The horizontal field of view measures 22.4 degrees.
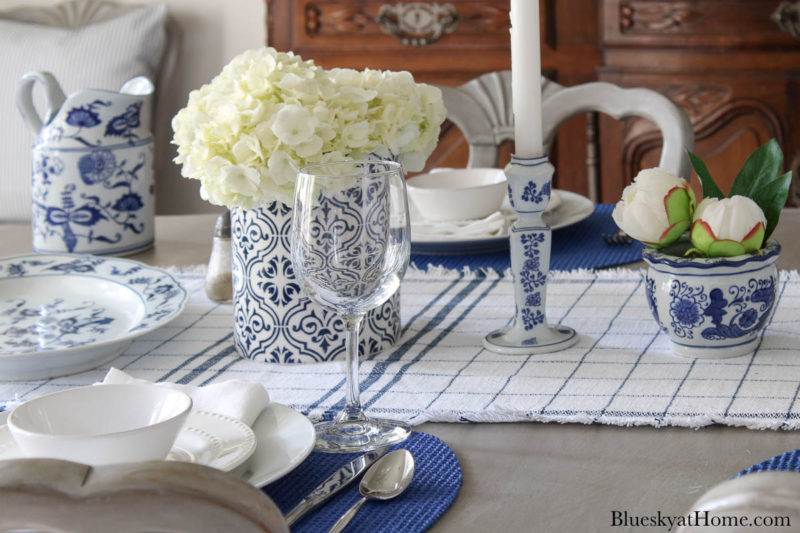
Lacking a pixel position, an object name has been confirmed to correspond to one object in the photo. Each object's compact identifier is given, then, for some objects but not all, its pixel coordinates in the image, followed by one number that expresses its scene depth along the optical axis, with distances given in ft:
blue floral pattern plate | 6.06
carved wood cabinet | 11.83
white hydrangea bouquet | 5.90
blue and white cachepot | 5.98
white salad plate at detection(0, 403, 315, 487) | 5.14
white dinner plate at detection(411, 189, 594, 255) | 7.19
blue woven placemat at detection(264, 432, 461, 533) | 5.09
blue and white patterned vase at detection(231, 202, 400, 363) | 6.15
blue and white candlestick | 6.23
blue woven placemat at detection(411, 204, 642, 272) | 7.13
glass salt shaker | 6.79
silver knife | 5.09
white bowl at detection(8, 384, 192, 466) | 4.79
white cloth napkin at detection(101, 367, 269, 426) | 5.42
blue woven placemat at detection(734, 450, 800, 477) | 5.23
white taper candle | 6.21
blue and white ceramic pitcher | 7.21
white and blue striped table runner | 5.67
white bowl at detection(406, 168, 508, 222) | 7.26
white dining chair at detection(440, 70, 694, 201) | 8.44
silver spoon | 5.18
